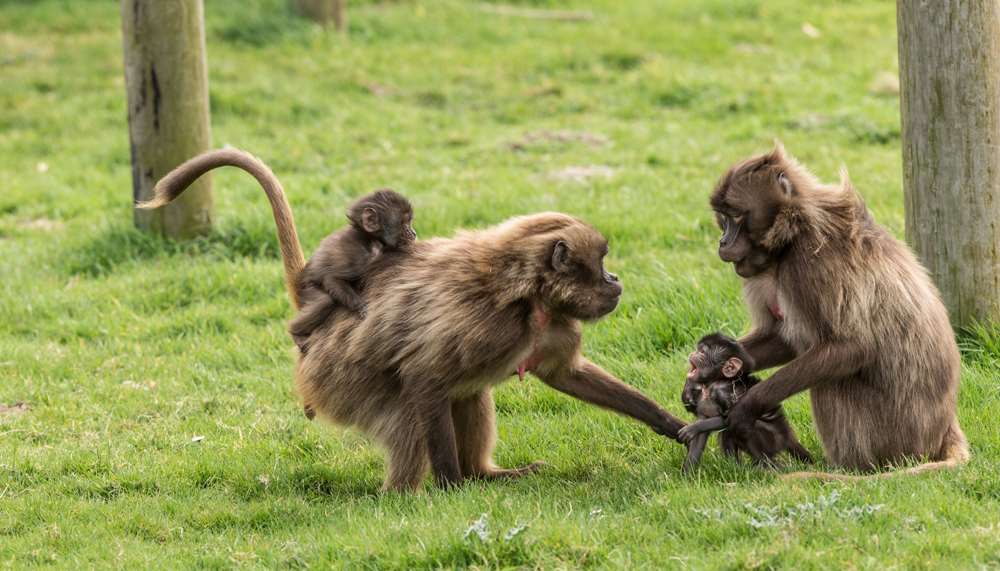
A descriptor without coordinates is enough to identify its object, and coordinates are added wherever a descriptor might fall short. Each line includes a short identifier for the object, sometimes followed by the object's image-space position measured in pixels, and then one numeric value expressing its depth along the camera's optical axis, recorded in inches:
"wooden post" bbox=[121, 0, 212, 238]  728.3
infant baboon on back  486.3
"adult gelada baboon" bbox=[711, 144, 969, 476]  427.5
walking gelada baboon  445.1
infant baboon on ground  456.1
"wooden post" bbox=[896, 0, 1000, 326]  507.2
